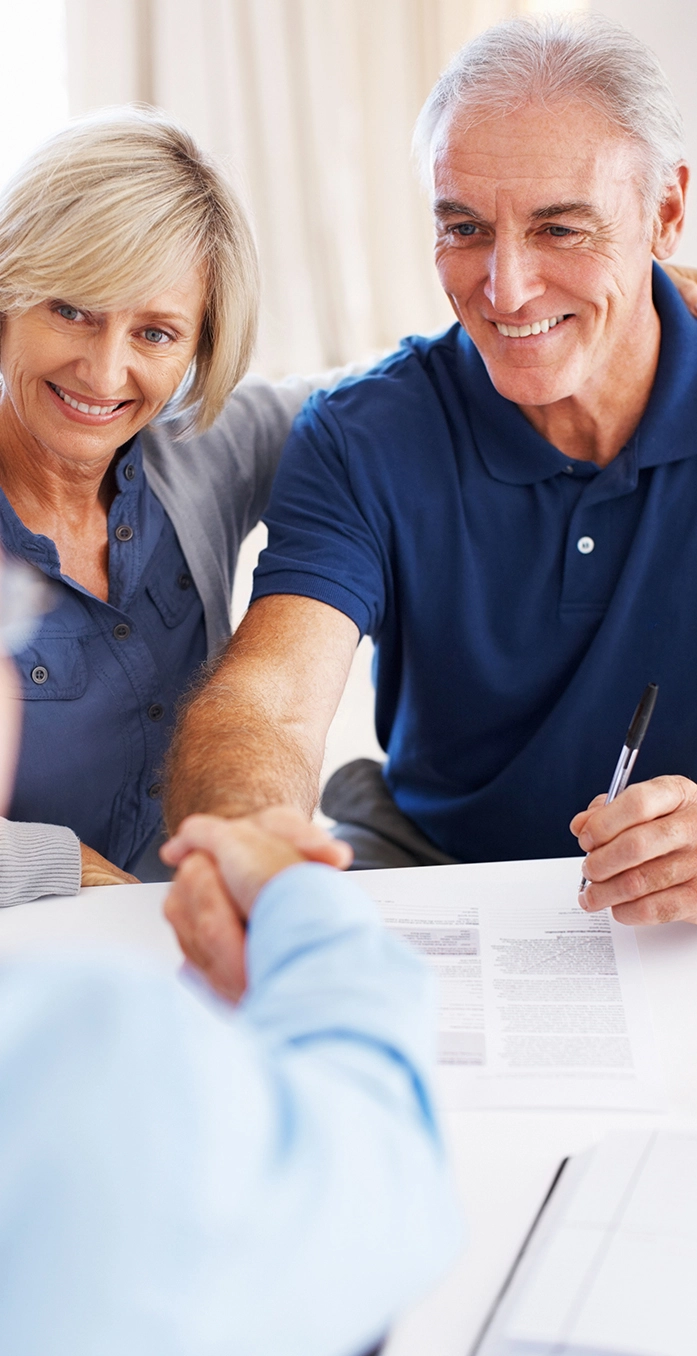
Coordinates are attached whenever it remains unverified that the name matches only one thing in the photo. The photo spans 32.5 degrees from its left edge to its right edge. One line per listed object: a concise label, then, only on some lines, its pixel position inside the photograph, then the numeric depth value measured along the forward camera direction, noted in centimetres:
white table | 70
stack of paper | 65
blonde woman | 139
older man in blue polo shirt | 137
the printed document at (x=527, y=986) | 90
